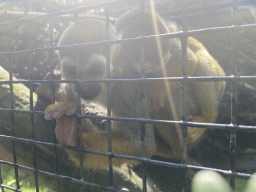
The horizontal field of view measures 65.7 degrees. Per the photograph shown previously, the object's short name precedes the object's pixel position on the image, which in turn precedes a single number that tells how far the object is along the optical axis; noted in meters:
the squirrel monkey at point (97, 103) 0.27
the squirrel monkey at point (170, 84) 0.26
